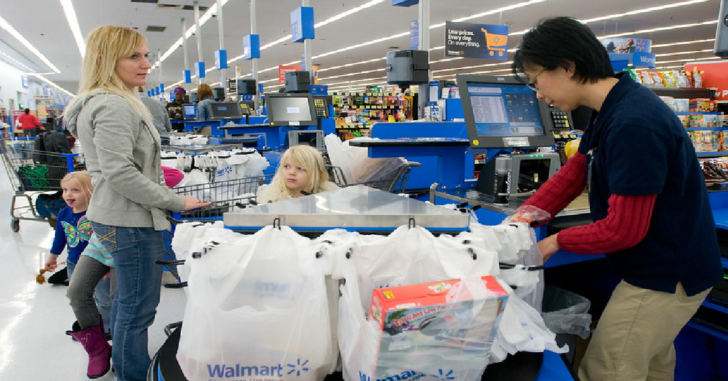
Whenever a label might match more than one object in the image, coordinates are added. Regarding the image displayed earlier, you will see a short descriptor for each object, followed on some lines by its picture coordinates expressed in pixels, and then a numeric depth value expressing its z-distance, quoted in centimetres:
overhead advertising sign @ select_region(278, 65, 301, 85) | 1549
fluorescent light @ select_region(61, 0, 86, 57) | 1182
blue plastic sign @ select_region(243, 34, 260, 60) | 910
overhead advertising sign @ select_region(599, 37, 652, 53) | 868
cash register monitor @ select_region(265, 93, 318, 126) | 470
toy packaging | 90
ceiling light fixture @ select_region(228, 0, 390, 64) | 1150
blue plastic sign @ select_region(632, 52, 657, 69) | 852
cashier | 117
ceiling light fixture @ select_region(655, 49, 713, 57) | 1678
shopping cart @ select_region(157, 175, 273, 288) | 232
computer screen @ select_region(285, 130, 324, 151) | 433
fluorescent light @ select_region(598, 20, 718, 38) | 1259
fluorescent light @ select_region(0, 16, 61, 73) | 1422
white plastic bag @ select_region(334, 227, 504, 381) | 96
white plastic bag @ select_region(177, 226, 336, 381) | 99
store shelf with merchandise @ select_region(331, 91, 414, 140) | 973
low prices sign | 981
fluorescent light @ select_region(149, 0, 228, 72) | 1238
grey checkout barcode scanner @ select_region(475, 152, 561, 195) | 195
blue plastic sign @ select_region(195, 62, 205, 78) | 1239
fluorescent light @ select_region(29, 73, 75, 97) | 3044
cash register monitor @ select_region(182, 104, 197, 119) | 967
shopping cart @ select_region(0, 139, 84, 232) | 450
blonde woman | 171
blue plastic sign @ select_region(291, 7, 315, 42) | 675
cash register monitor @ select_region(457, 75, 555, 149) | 199
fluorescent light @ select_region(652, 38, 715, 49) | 1526
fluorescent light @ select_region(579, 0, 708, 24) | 1063
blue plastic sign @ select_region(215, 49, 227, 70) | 1094
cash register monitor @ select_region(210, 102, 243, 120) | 702
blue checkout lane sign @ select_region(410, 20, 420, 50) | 419
